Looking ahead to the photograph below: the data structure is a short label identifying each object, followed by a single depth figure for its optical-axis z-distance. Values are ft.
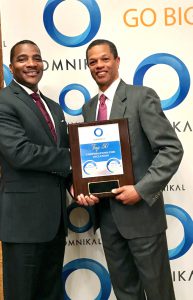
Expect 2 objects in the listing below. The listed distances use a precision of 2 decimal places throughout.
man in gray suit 5.06
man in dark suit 5.20
